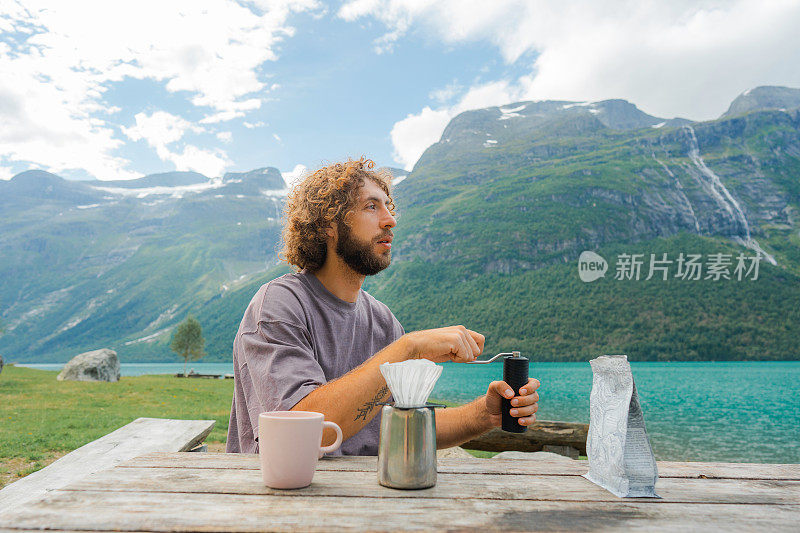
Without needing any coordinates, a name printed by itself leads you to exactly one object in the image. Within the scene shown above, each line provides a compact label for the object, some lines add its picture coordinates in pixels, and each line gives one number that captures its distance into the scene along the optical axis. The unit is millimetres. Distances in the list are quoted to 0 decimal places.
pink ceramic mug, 1164
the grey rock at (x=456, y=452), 7500
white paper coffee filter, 1146
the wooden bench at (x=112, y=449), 2688
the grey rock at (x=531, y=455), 5841
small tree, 41688
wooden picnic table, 934
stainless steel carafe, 1150
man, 1646
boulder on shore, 20031
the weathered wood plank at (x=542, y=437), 6371
